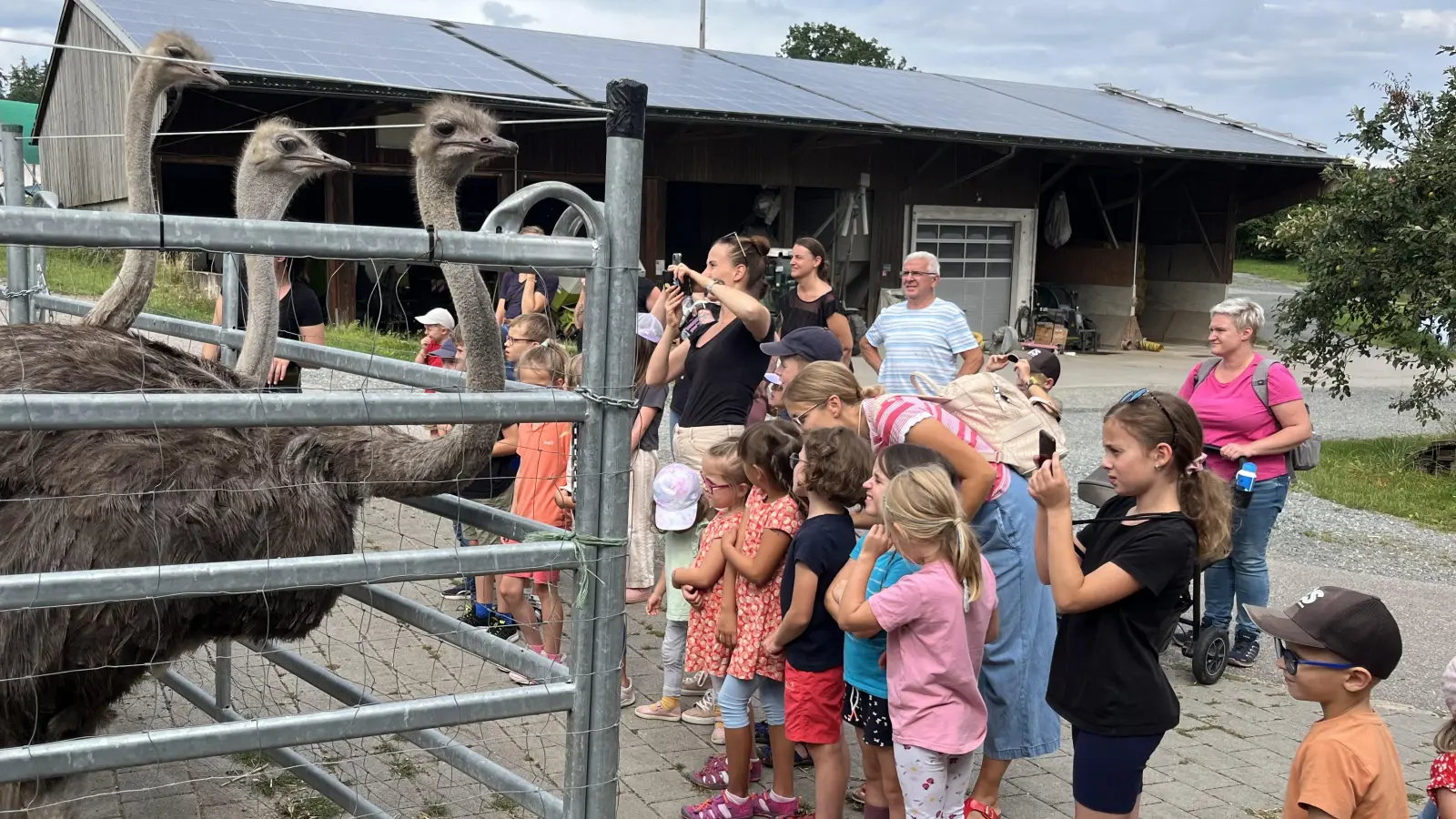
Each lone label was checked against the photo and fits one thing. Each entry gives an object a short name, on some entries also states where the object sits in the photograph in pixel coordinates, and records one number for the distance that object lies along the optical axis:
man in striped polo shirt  6.29
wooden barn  14.20
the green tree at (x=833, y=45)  68.12
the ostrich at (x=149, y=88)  4.70
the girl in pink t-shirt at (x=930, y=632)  3.24
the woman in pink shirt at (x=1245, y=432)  5.47
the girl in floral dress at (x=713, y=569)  4.11
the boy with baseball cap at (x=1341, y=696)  2.58
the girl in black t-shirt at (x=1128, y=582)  3.04
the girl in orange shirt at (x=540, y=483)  4.65
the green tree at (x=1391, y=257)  10.41
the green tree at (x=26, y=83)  38.69
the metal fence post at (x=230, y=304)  4.01
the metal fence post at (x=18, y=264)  4.32
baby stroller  5.42
